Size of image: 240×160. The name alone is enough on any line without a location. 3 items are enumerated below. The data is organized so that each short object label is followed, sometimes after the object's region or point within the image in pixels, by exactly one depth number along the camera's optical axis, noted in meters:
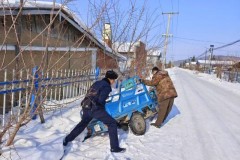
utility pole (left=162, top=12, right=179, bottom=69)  40.48
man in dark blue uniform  5.04
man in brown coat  7.16
